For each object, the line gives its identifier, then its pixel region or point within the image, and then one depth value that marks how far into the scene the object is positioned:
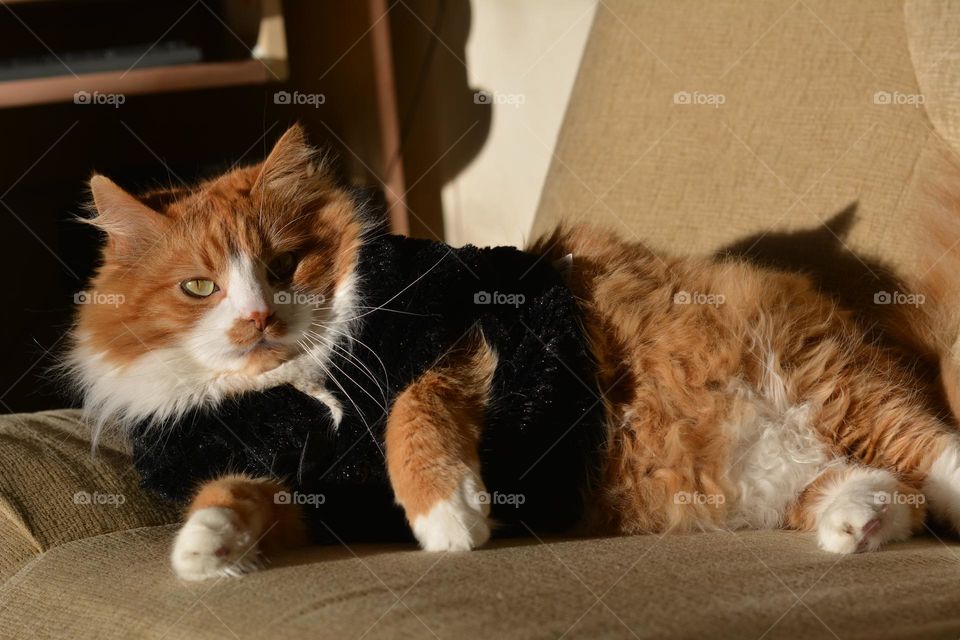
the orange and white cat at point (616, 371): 1.31
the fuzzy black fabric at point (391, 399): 1.31
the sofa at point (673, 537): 0.97
